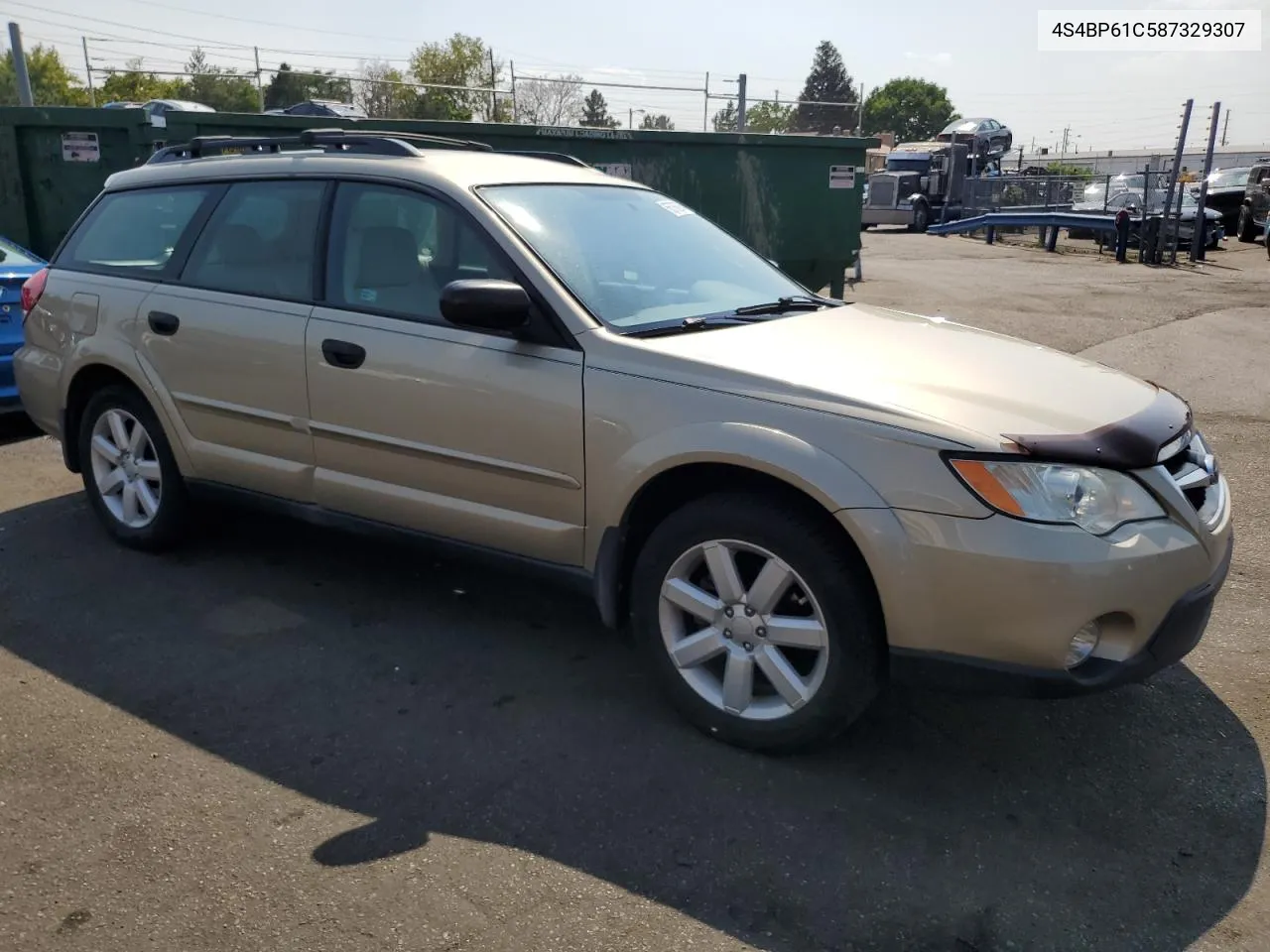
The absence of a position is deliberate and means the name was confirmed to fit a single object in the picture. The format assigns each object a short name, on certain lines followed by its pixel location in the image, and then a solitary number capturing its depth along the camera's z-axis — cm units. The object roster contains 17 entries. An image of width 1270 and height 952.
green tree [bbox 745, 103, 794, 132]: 4928
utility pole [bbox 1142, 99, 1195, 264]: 1875
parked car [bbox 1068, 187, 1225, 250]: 2166
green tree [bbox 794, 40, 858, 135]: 10900
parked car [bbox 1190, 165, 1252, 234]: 2720
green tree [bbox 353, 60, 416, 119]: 3077
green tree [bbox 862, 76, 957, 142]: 10700
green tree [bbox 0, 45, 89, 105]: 4788
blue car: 661
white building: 4240
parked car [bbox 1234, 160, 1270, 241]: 2468
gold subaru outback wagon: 281
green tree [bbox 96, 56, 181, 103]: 4225
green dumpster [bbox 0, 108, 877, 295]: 874
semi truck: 3167
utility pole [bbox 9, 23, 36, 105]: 1357
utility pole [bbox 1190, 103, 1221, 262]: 1908
